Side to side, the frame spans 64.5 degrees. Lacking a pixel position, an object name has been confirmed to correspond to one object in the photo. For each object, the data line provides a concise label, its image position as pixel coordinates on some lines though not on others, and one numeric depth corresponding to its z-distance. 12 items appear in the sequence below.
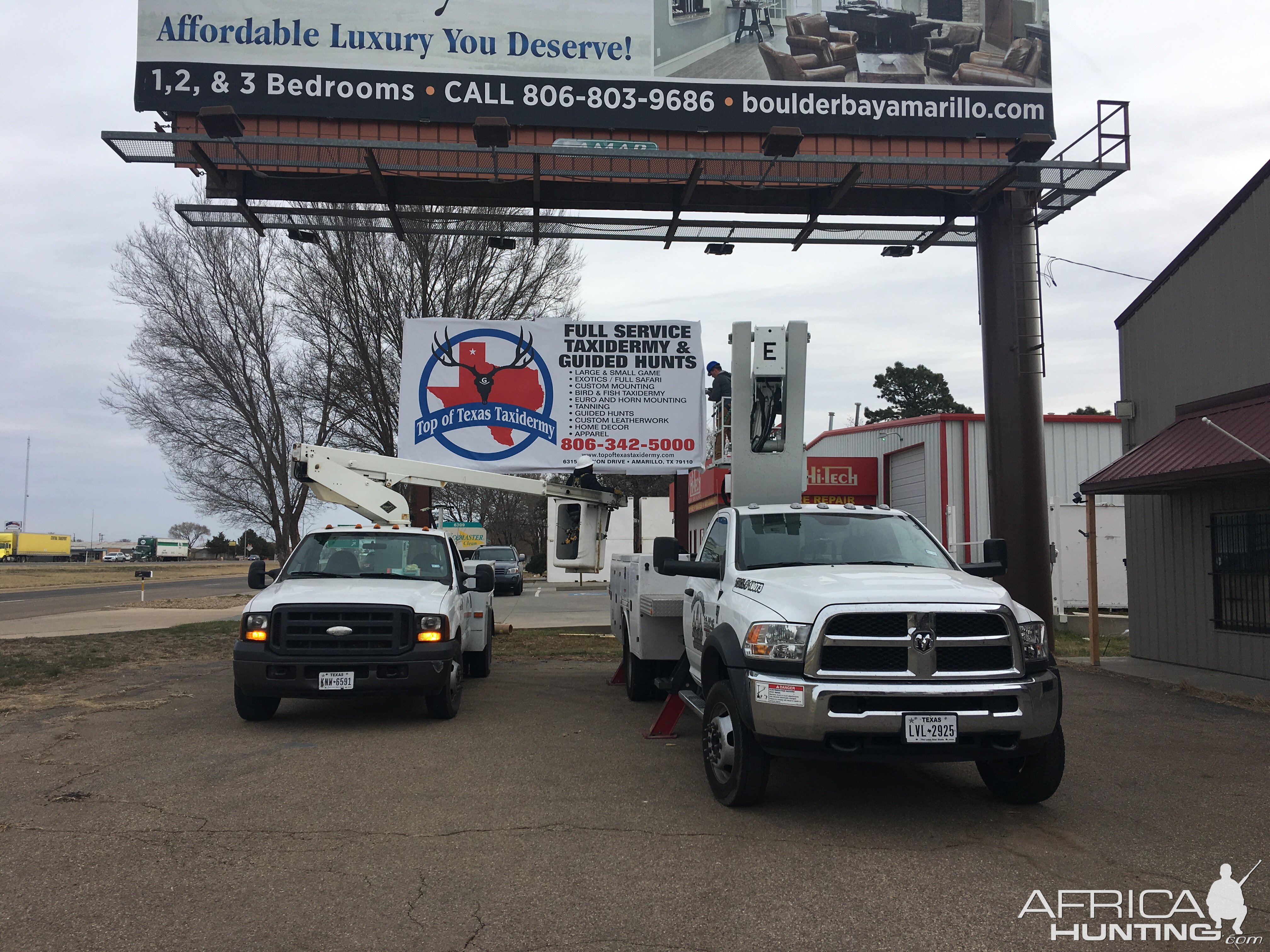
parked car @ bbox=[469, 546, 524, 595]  31.52
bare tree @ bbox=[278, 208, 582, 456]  21.81
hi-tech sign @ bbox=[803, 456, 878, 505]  27.97
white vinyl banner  15.35
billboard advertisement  12.84
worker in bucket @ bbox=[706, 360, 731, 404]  12.39
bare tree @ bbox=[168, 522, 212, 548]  166.38
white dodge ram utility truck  5.64
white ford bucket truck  8.67
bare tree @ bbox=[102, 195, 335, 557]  25.72
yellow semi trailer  111.94
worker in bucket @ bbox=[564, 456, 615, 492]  14.18
